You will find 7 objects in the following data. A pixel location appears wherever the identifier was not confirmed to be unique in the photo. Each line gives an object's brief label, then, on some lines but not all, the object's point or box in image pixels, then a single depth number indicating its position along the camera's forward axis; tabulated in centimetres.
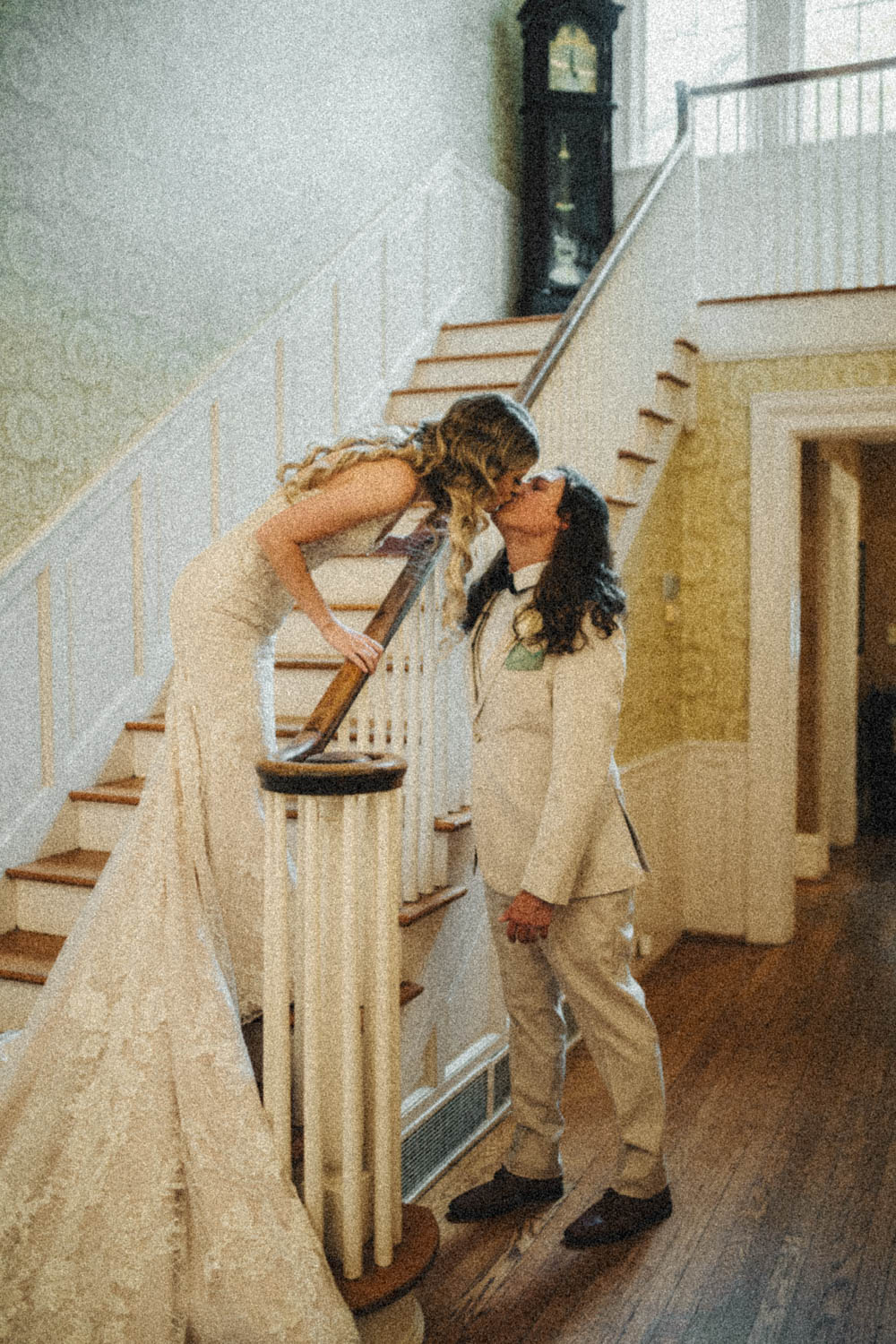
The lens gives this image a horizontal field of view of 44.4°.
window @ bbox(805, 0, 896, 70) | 600
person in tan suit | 214
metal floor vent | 249
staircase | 250
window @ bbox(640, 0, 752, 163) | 629
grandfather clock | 567
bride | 167
